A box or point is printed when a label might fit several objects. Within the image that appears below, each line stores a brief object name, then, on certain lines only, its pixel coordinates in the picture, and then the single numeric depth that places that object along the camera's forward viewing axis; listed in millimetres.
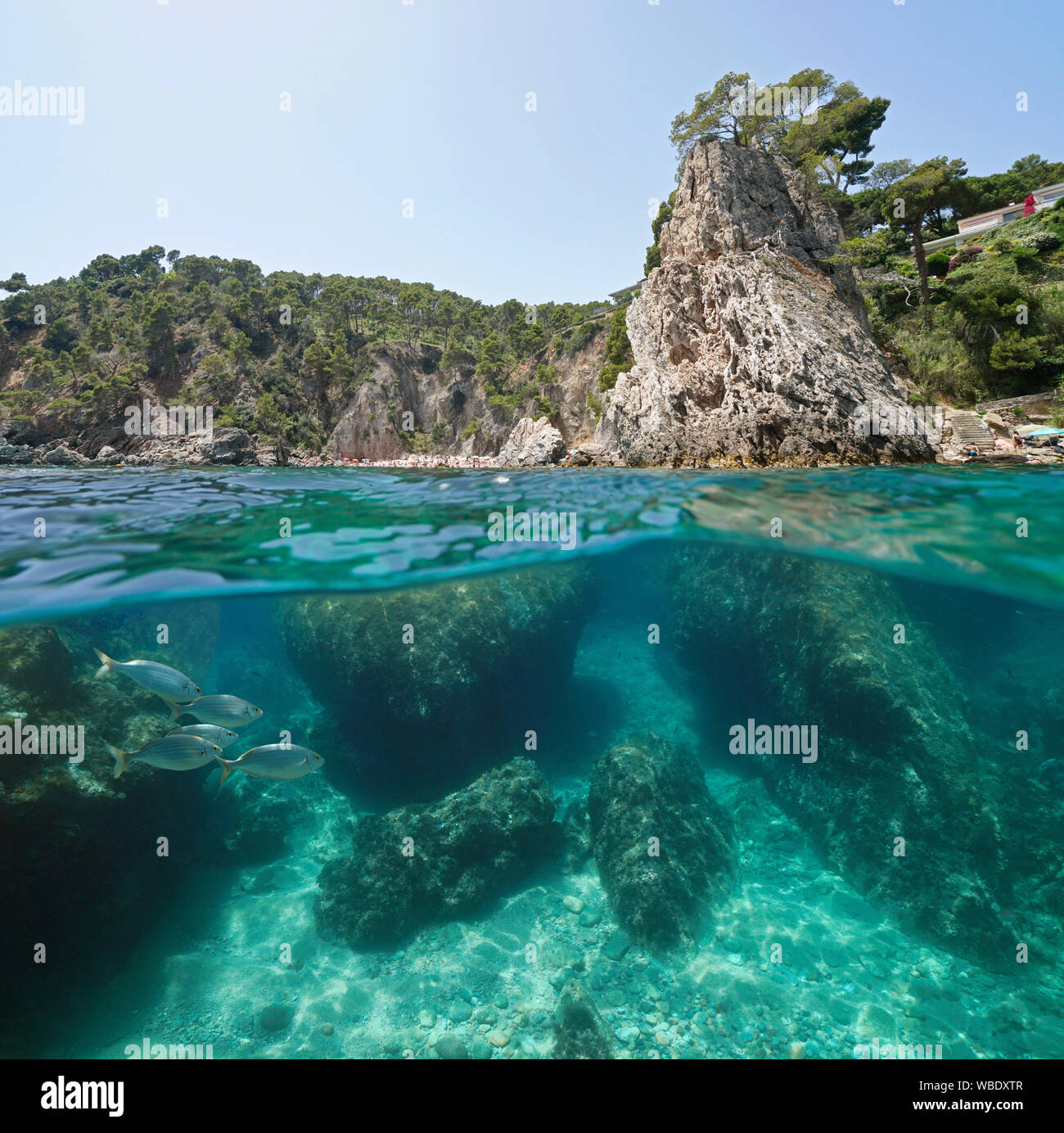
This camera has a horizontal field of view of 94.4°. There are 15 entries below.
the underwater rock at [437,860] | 6895
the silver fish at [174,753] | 4727
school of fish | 4770
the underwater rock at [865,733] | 7094
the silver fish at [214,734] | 5430
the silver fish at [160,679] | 4715
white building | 38250
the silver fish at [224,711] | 4973
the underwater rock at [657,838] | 6715
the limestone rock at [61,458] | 40788
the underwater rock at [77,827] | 5680
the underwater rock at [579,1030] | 5105
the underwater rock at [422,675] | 9375
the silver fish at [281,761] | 5031
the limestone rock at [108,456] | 44750
